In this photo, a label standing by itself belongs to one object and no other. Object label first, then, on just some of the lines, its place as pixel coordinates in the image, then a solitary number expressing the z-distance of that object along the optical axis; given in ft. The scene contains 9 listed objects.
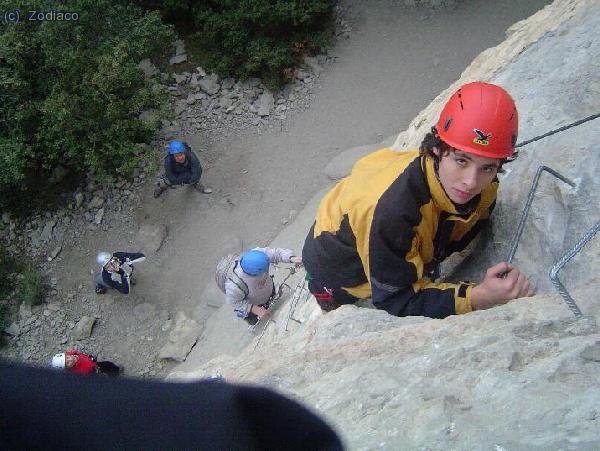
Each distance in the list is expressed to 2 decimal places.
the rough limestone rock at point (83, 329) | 34.99
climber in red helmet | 10.42
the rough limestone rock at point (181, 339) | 31.76
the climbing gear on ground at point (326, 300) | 14.28
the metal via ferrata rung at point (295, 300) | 19.57
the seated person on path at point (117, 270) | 32.37
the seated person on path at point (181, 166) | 34.06
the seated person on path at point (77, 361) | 25.22
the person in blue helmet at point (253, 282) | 21.47
